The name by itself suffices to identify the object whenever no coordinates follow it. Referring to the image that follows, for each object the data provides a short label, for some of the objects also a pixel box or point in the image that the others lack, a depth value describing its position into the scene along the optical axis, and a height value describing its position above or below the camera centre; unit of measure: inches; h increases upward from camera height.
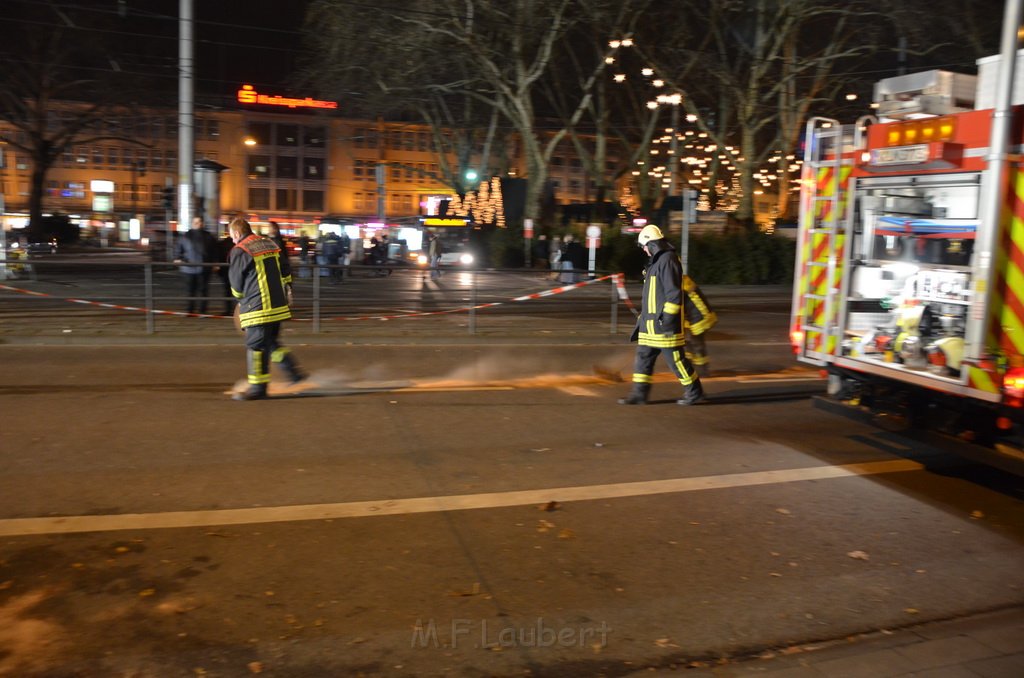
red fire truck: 240.5 -0.1
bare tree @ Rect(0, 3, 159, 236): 1553.9 +245.5
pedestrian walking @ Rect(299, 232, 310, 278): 1552.8 -25.1
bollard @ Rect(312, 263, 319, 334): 552.4 -40.2
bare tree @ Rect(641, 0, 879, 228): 1227.9 +282.4
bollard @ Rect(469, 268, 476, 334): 578.9 -41.3
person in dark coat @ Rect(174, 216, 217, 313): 599.5 -18.8
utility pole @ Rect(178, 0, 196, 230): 762.2 +95.3
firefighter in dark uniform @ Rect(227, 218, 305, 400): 343.3 -24.9
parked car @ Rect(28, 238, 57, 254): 1696.0 -45.8
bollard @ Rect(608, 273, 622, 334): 601.0 -36.2
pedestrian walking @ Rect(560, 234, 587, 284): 1187.3 -12.0
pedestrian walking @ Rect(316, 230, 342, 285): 1065.5 -14.7
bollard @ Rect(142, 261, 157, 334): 535.2 -46.3
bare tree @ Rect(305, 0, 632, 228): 1178.0 +259.8
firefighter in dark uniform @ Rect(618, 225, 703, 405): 345.4 -24.5
